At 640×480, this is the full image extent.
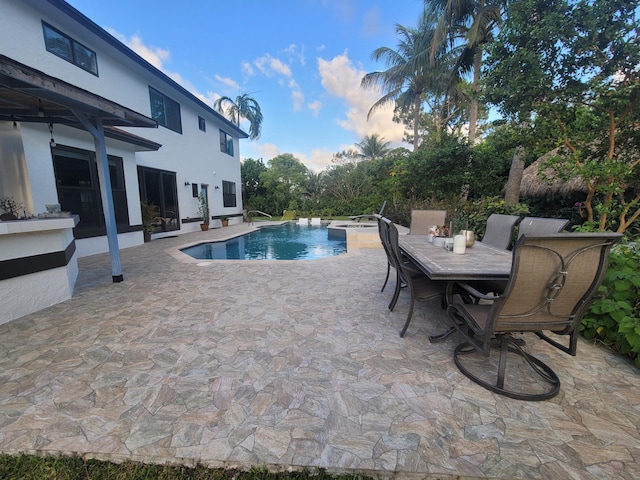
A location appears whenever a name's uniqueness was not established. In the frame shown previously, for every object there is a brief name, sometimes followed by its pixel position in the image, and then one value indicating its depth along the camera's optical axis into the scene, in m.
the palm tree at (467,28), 9.73
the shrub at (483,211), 6.89
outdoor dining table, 2.10
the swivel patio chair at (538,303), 1.56
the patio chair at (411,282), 2.62
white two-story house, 3.62
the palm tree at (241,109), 22.08
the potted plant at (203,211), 11.87
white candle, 2.78
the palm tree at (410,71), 13.28
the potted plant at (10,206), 4.00
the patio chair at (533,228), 2.63
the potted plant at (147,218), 8.44
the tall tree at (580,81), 4.03
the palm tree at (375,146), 25.70
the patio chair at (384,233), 3.17
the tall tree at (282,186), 19.94
